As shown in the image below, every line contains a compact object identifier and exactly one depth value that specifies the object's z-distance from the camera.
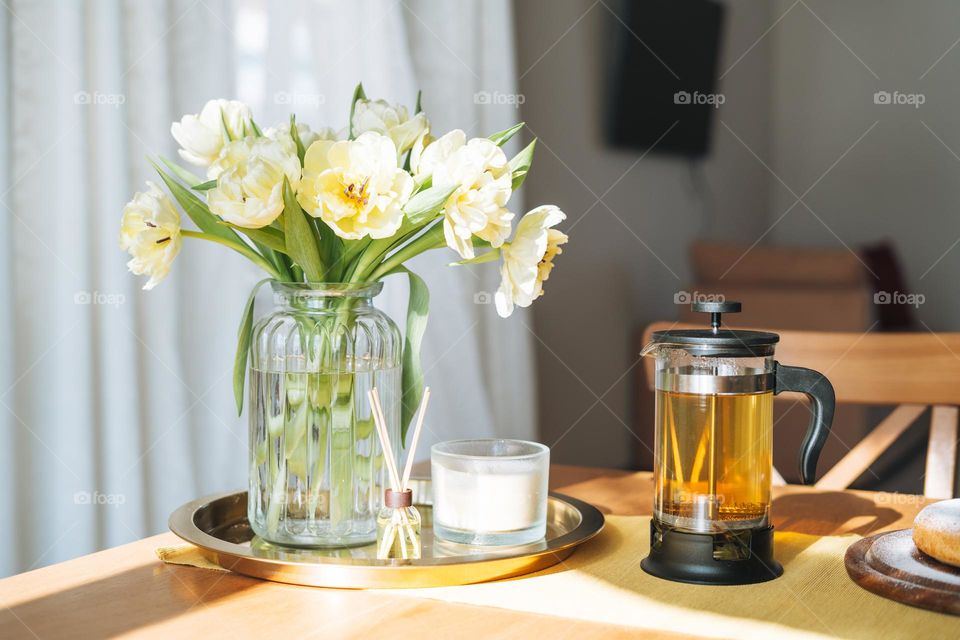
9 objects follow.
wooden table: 0.69
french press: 0.80
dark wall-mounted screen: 2.43
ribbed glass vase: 0.88
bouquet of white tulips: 0.81
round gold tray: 0.78
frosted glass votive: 0.85
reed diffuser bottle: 0.87
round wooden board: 0.72
